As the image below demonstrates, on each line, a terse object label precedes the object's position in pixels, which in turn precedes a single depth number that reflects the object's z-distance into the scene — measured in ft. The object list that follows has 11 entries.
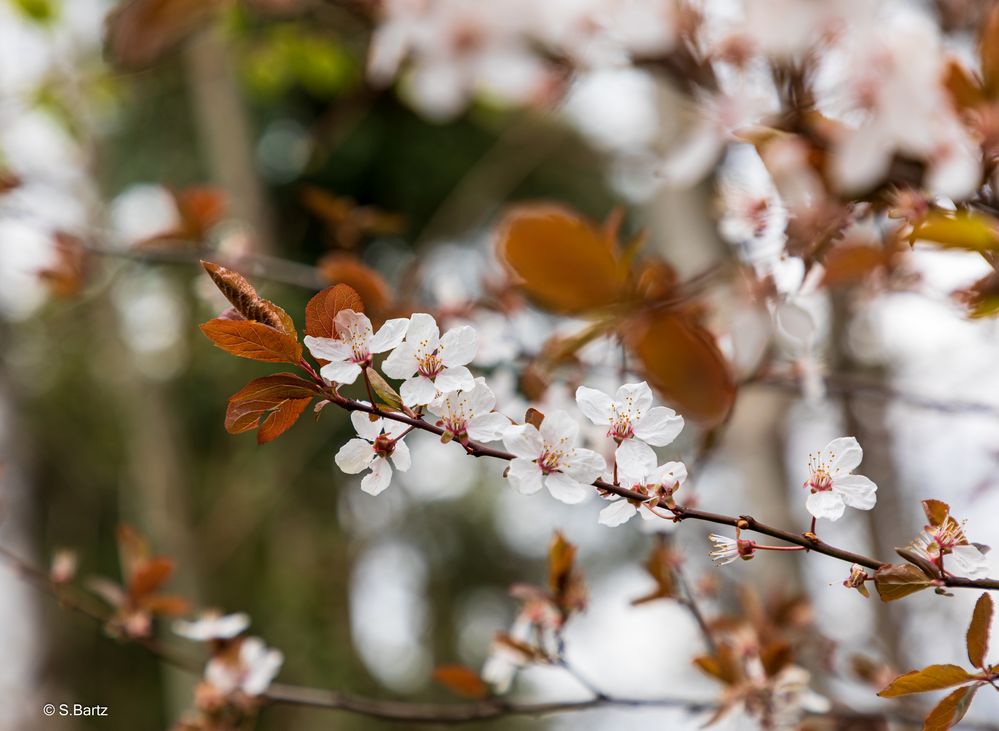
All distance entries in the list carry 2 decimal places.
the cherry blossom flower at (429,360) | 2.47
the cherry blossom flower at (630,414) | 2.50
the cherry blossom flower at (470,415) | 2.48
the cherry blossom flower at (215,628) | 2.91
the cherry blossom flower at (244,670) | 2.92
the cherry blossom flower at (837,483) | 2.48
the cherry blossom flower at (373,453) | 2.48
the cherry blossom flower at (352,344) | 2.47
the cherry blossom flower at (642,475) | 2.48
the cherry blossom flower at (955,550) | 2.47
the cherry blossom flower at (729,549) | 2.47
